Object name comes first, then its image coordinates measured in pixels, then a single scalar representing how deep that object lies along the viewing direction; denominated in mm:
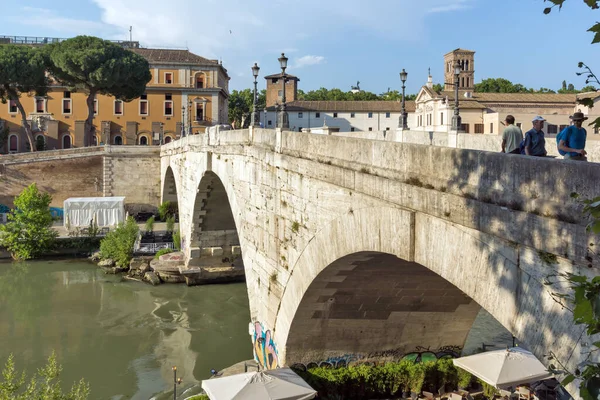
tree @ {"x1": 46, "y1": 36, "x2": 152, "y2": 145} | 45219
